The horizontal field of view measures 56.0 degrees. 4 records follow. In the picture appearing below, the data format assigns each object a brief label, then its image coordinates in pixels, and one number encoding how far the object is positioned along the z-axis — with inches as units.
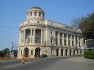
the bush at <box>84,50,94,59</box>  660.8
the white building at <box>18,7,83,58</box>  1461.8
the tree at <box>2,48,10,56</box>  2202.9
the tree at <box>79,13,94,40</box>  790.8
